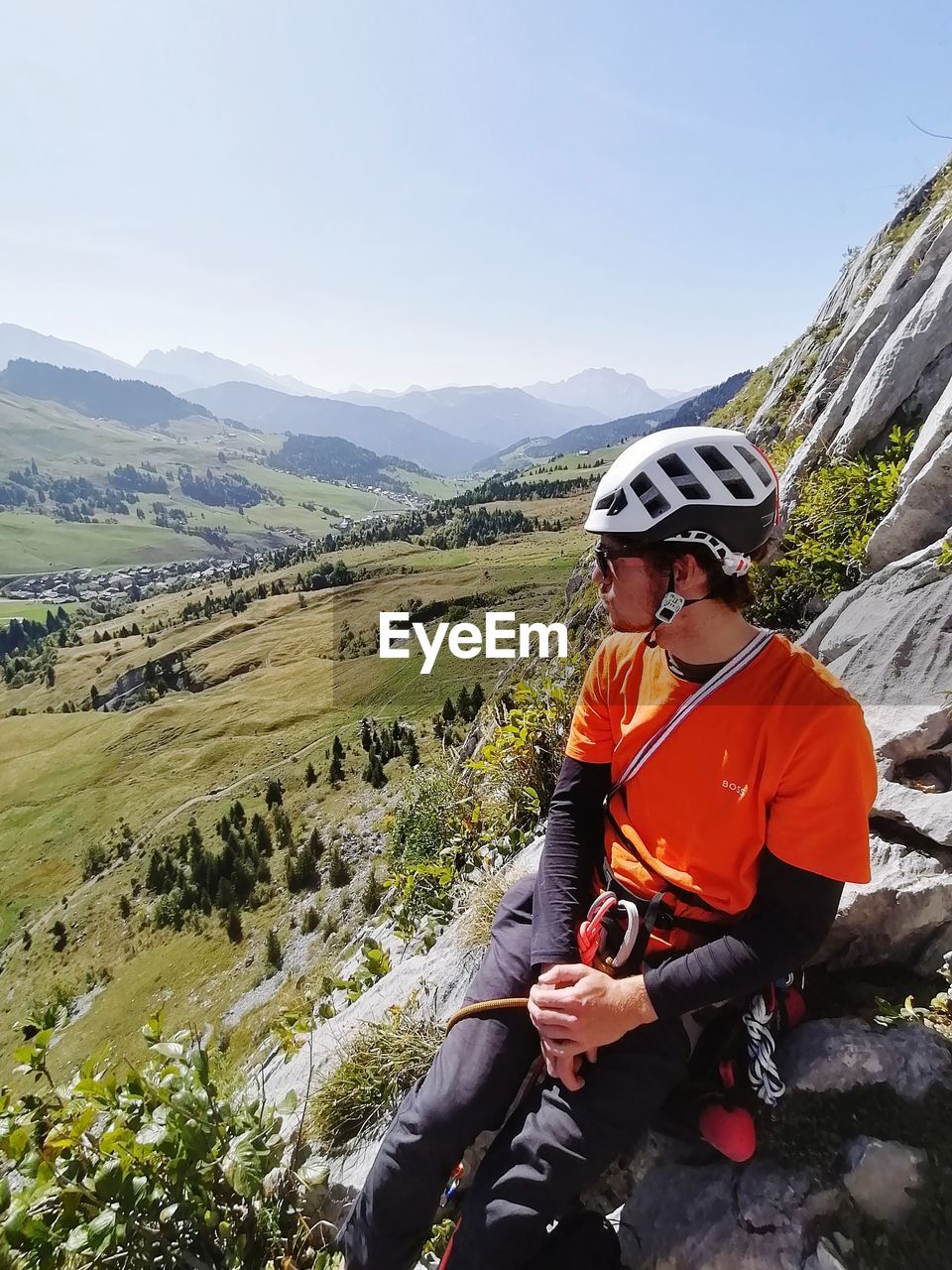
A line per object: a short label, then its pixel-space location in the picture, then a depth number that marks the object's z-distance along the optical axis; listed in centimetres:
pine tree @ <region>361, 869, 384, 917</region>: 4412
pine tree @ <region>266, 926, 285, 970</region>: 4897
